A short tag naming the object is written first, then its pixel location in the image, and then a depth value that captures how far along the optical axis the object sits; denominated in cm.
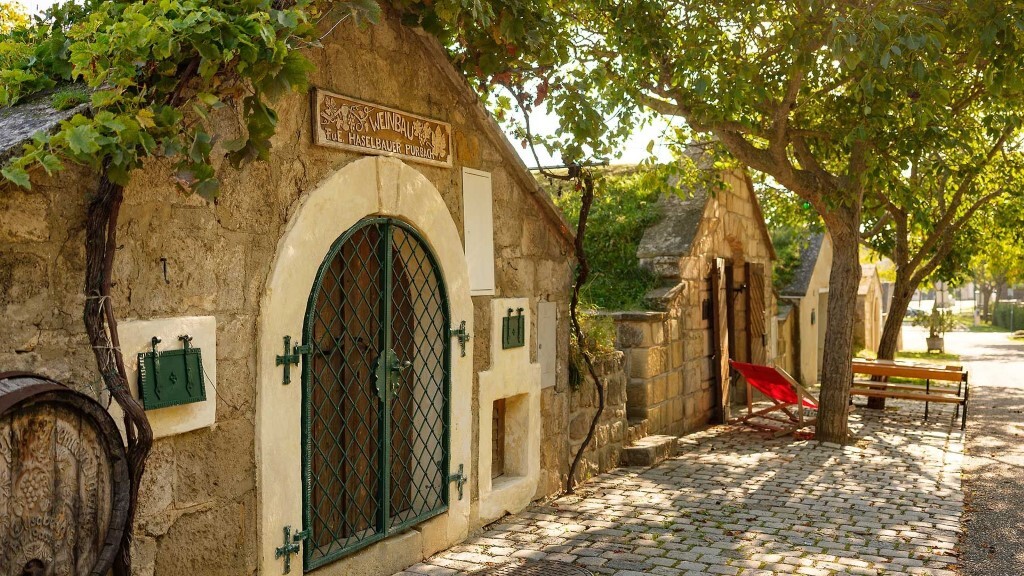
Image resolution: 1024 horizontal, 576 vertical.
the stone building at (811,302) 1622
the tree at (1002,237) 1482
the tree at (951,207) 1309
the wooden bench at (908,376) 1136
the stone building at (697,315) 942
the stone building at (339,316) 370
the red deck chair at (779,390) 1018
